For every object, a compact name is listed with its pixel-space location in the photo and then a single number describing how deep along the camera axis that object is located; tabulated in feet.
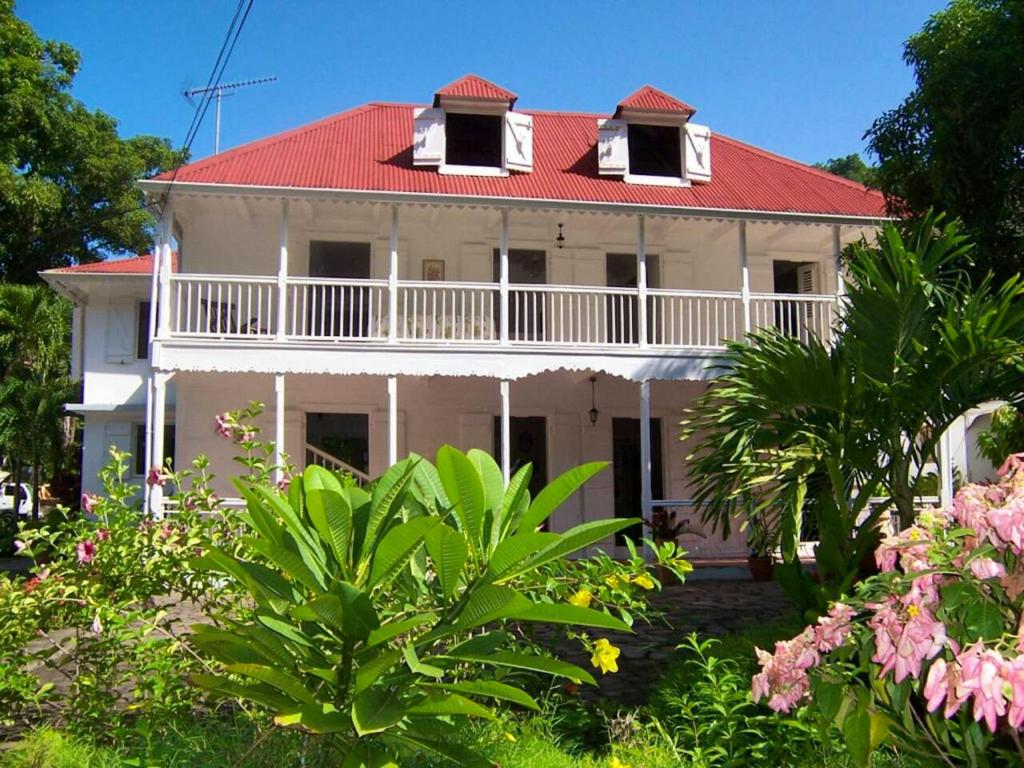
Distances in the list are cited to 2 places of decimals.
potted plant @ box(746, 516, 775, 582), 20.79
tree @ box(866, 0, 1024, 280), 23.71
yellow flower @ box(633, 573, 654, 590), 11.07
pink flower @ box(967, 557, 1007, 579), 7.24
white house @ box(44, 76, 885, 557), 40.70
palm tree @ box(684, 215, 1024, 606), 18.53
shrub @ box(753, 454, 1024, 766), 6.78
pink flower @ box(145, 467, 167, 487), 15.07
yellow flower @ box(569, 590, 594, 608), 10.93
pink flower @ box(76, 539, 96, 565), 12.58
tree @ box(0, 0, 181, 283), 67.26
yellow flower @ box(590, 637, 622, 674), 10.53
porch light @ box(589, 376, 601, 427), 48.16
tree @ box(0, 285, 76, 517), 61.31
